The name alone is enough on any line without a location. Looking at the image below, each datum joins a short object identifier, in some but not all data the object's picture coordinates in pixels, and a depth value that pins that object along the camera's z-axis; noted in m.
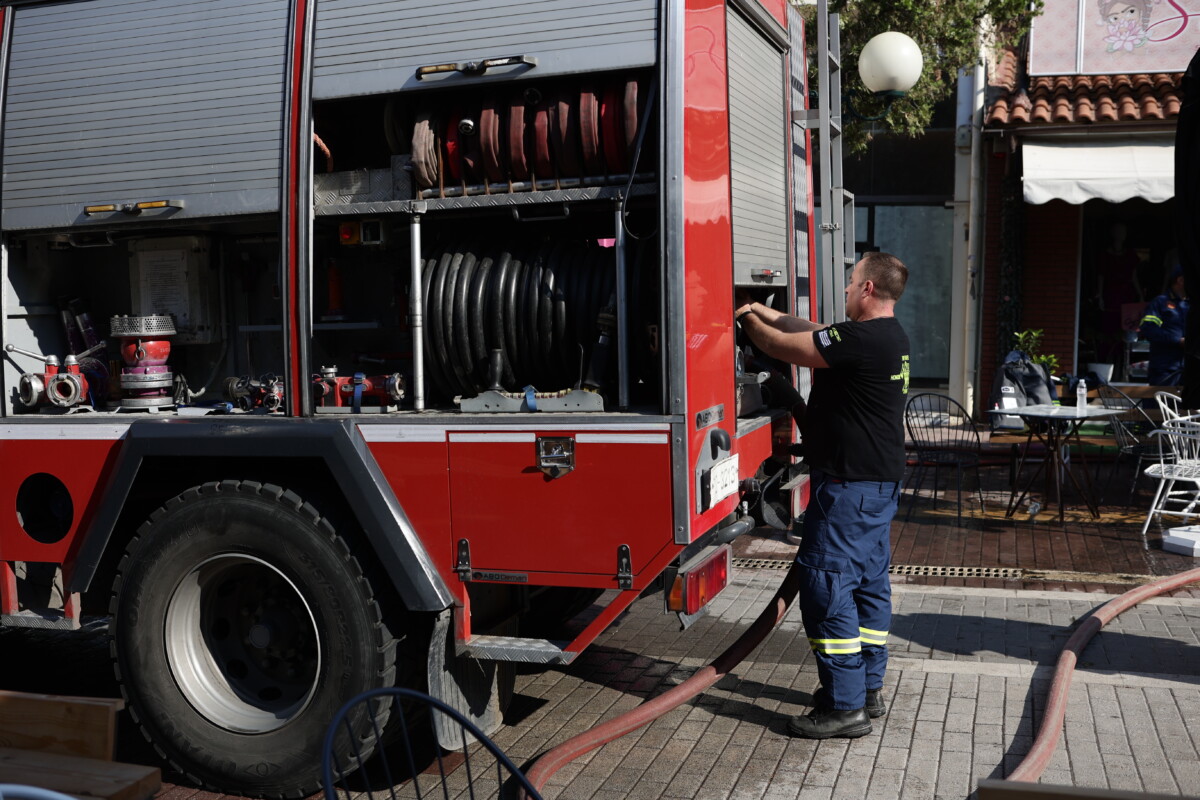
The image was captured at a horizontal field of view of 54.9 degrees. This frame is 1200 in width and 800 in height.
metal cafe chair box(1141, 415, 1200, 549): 8.08
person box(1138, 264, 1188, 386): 10.38
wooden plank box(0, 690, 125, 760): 2.94
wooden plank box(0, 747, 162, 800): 2.63
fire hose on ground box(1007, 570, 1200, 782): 4.01
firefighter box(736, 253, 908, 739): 4.64
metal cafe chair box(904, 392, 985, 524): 8.64
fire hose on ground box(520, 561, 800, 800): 4.00
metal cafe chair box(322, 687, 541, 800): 4.04
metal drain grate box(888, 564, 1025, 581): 7.43
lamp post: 5.66
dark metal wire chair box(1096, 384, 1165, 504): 9.04
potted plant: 13.63
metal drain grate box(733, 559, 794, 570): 7.73
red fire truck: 4.04
